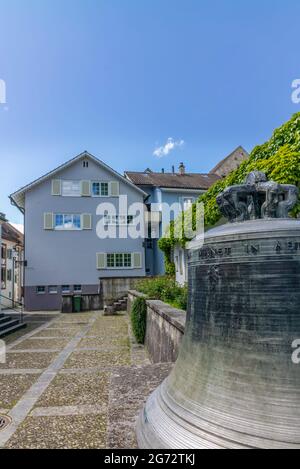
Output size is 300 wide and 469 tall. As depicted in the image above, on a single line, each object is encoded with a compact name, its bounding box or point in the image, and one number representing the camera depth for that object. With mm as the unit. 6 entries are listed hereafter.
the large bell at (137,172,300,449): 1521
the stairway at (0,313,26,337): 13320
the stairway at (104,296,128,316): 18812
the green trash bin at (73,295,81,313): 21281
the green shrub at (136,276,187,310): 9934
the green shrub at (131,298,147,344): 10414
